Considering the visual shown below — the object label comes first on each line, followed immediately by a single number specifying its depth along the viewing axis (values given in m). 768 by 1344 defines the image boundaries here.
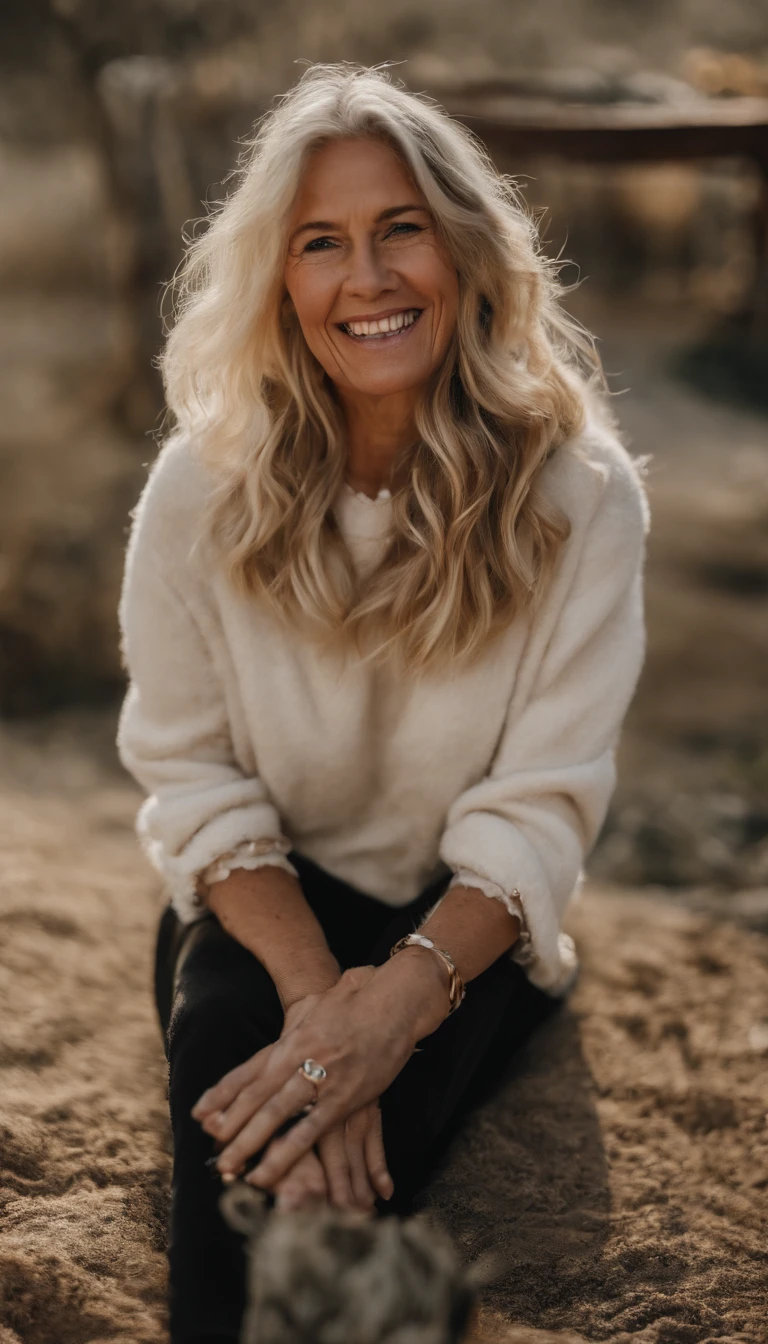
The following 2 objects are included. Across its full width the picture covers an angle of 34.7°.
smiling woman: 1.69
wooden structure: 5.38
